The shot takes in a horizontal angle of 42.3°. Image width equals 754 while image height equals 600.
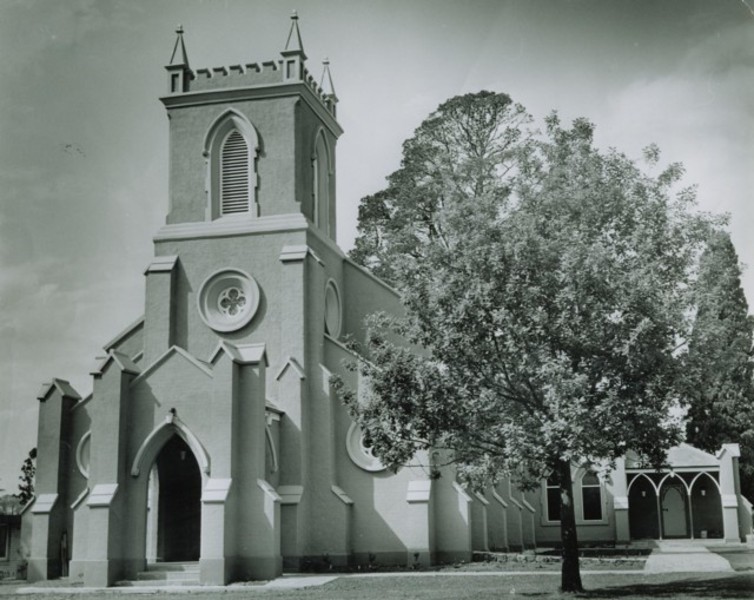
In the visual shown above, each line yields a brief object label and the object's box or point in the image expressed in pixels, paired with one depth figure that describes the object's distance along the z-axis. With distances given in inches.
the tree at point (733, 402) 1825.8
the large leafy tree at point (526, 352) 823.1
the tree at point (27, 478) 2137.1
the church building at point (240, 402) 1115.9
